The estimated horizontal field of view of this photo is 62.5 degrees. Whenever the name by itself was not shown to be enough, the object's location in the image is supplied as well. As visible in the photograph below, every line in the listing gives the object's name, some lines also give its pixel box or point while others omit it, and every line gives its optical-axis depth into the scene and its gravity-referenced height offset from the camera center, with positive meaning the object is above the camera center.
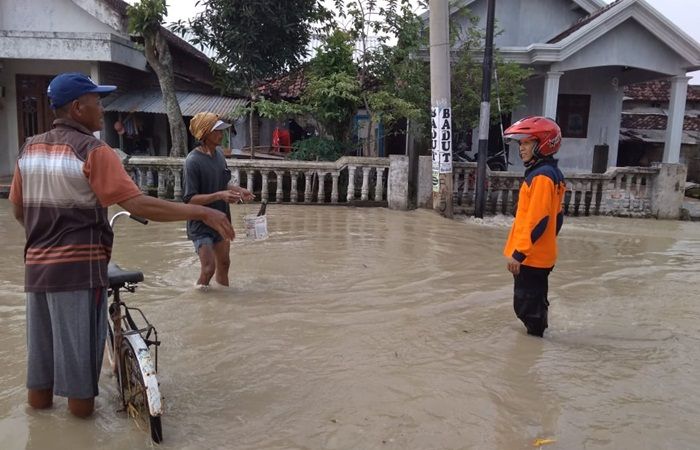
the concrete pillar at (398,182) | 10.12 -0.45
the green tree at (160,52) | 11.79 +2.04
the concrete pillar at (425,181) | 10.27 -0.41
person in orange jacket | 4.08 -0.32
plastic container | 5.21 -0.67
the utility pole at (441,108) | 9.37 +0.84
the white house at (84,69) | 13.02 +1.90
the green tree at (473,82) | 10.96 +1.48
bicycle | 2.81 -1.12
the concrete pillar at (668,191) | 10.96 -0.46
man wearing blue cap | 2.78 -0.37
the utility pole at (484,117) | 9.74 +0.74
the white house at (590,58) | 12.49 +2.39
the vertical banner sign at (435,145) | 9.66 +0.22
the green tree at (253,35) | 11.45 +2.37
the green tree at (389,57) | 10.86 +1.89
